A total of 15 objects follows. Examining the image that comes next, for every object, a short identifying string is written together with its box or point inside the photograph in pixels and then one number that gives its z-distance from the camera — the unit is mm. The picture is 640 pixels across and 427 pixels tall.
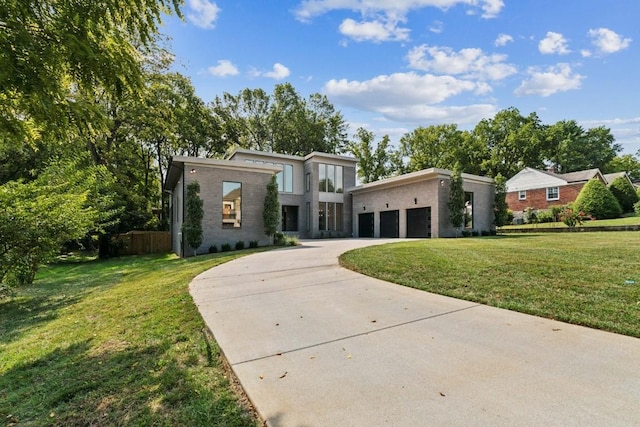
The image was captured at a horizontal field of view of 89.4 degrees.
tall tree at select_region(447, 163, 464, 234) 16891
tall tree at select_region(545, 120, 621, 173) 41062
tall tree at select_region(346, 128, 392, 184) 37125
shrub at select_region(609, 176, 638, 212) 24328
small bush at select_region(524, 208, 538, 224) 25462
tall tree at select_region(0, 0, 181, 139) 2566
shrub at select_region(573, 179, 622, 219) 22266
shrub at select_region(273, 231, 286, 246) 15961
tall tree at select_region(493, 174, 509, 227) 19281
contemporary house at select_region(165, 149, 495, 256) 14977
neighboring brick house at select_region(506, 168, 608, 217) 28453
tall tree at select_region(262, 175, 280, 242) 15508
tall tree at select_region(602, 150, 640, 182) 43719
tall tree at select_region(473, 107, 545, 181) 38188
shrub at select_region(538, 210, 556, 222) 23962
